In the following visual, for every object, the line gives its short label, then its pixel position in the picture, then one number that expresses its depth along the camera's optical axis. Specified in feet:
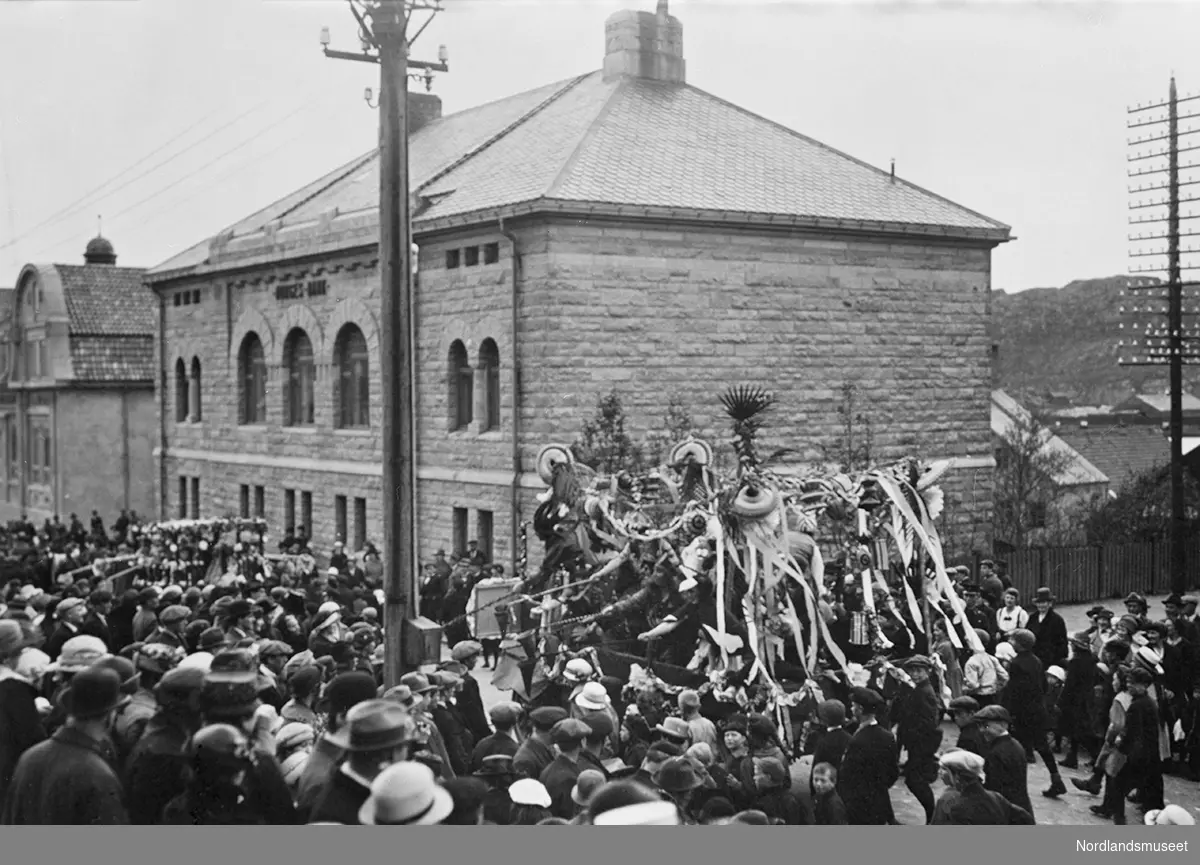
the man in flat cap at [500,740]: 29.78
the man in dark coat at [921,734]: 35.91
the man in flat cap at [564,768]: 26.94
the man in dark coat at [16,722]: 26.30
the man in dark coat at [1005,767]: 30.83
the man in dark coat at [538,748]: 28.71
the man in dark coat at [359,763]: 19.72
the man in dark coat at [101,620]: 44.50
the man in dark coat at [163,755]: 20.90
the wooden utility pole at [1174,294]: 76.74
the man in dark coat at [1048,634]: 48.14
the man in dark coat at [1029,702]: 40.83
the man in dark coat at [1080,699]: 43.34
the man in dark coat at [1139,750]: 35.88
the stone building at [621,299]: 79.41
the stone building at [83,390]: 136.56
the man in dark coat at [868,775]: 30.81
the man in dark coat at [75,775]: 20.42
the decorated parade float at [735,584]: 41.93
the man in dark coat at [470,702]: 35.40
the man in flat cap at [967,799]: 25.40
